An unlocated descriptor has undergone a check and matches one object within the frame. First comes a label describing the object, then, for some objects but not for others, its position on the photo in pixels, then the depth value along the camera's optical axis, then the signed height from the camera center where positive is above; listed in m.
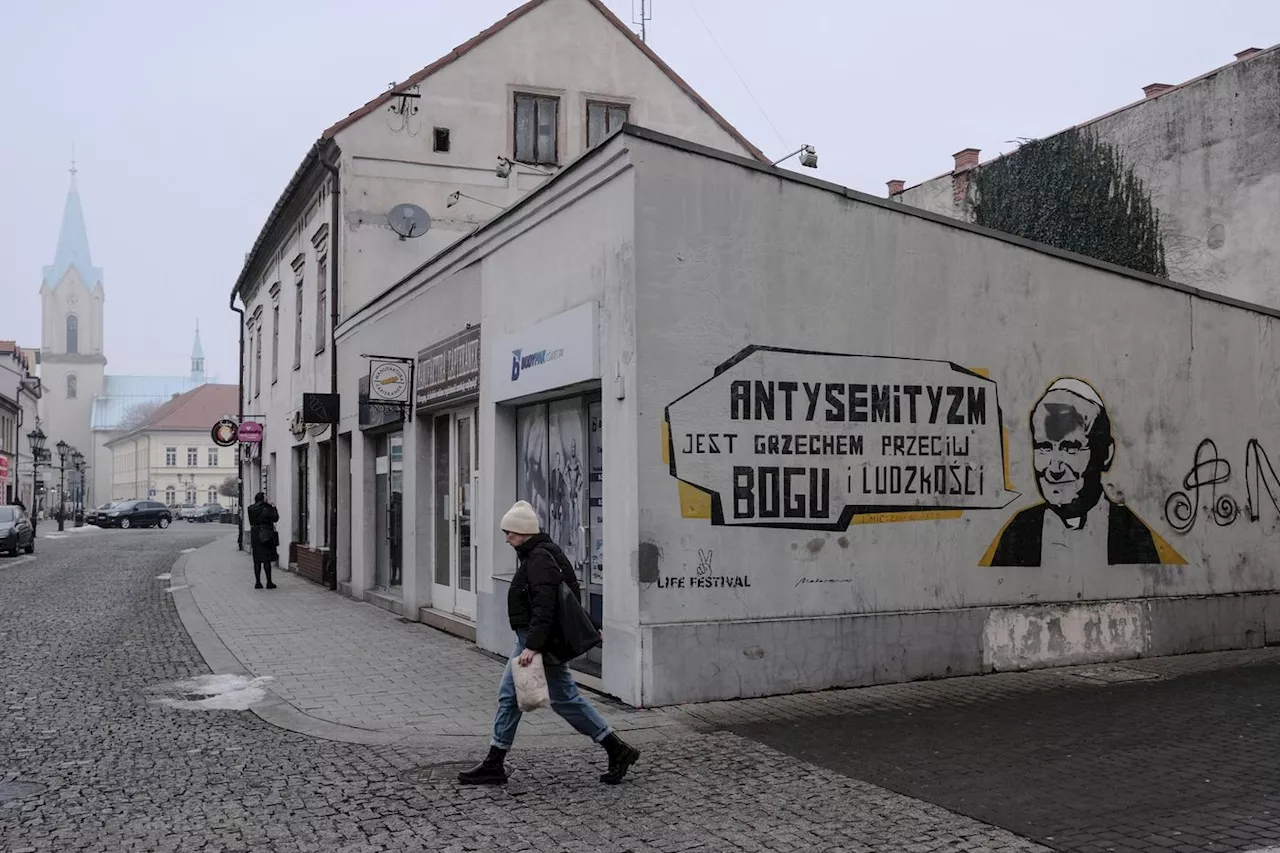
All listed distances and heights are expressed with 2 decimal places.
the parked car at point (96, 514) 61.78 -1.30
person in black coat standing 19.83 -0.84
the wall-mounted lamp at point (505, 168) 19.36 +5.37
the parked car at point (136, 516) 60.44 -1.39
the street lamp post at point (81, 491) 63.91 -0.08
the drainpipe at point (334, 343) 19.36 +2.40
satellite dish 19.33 +4.36
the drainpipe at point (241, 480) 32.88 +0.21
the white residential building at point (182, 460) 107.25 +2.57
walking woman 6.40 -1.15
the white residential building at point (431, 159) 19.34 +5.64
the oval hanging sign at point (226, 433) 28.95 +1.34
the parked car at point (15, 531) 31.11 -1.10
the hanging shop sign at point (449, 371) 12.46 +1.28
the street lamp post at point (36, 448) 50.92 +1.88
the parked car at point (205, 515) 79.44 -1.85
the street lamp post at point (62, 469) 54.62 +0.99
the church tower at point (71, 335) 124.31 +16.72
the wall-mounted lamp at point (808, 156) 18.45 +5.11
